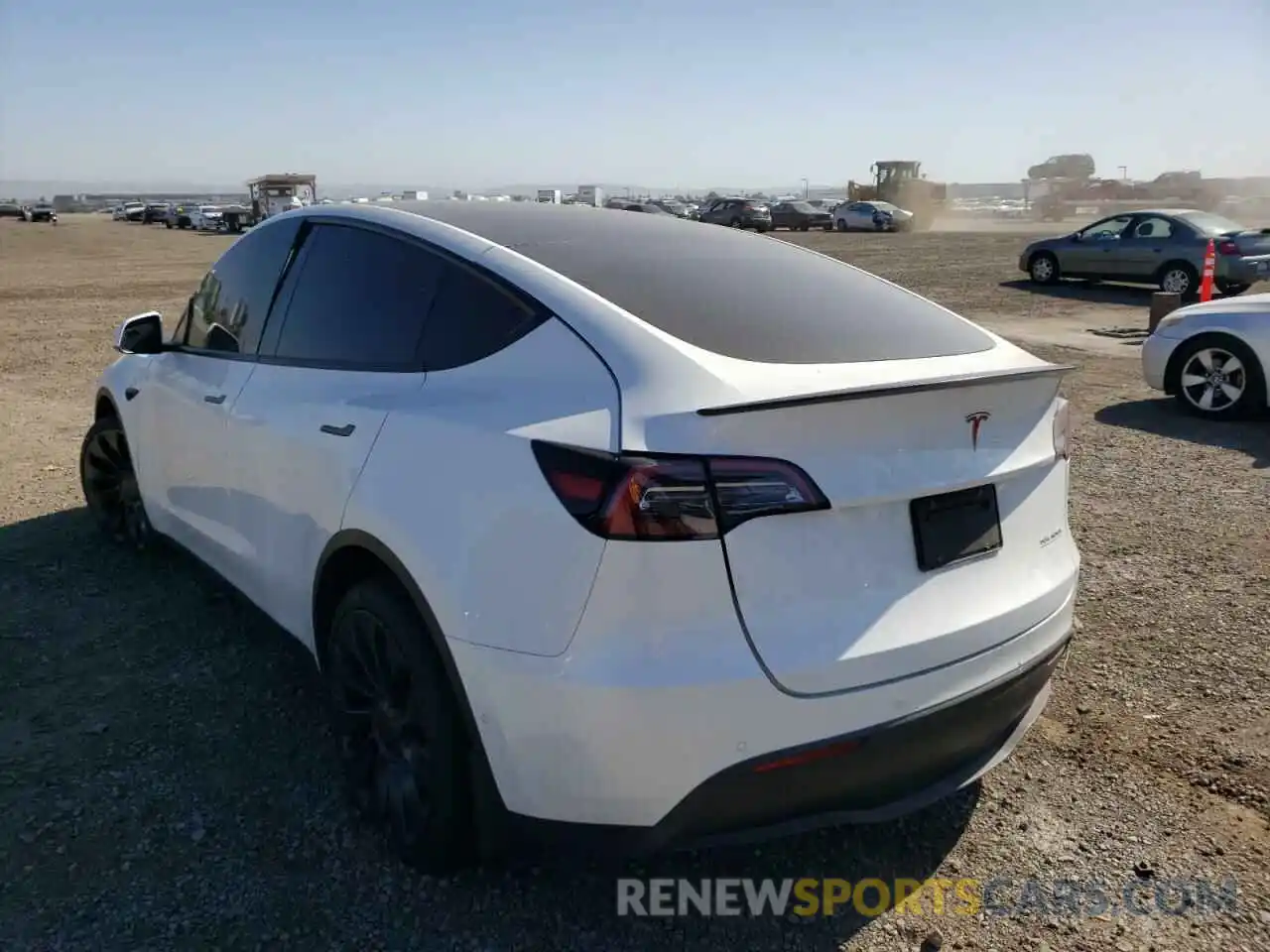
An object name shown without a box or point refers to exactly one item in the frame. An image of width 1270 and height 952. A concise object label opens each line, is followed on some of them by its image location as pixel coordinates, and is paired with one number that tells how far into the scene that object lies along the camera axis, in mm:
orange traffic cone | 14713
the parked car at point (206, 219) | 57188
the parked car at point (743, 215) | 46000
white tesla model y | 2164
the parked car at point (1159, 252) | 15844
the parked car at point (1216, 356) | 7758
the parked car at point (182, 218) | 61562
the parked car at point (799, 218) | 47938
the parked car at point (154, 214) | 71125
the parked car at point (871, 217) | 45031
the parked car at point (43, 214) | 74875
